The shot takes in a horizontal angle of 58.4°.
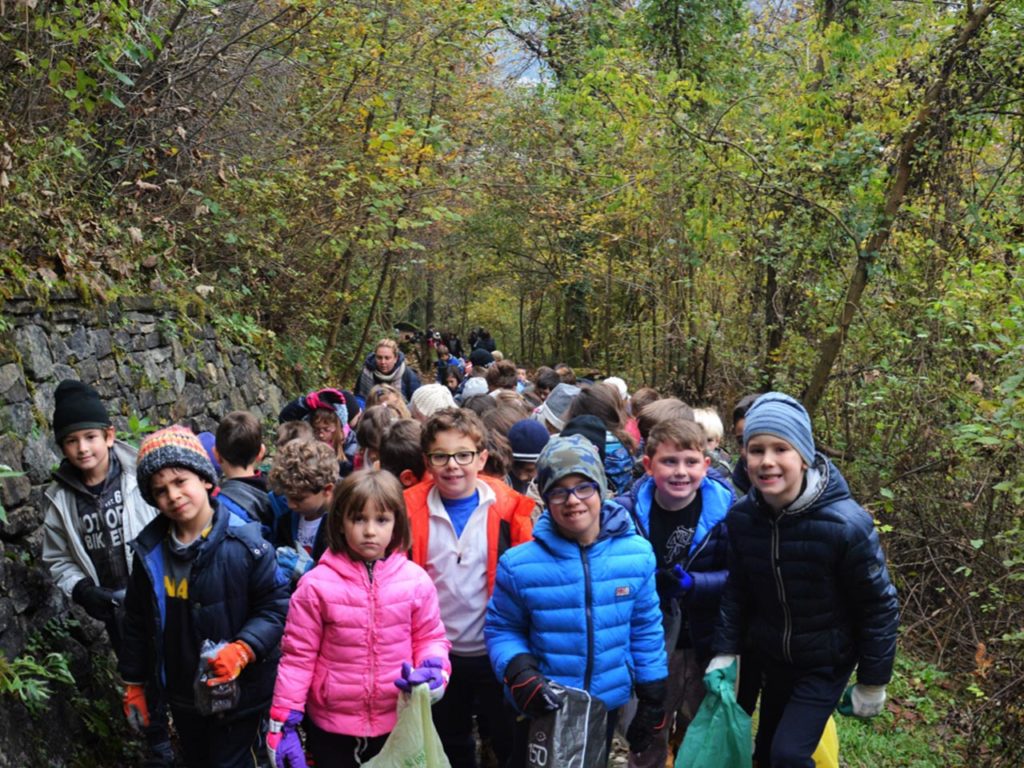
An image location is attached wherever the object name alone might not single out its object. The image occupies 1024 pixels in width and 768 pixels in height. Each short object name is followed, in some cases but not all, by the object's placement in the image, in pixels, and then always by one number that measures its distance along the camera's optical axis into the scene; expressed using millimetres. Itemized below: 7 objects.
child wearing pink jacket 3660
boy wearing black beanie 4609
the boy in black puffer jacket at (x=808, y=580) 3713
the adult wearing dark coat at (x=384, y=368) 10117
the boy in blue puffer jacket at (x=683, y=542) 4473
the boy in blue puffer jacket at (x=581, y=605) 3748
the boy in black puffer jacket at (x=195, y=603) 3701
